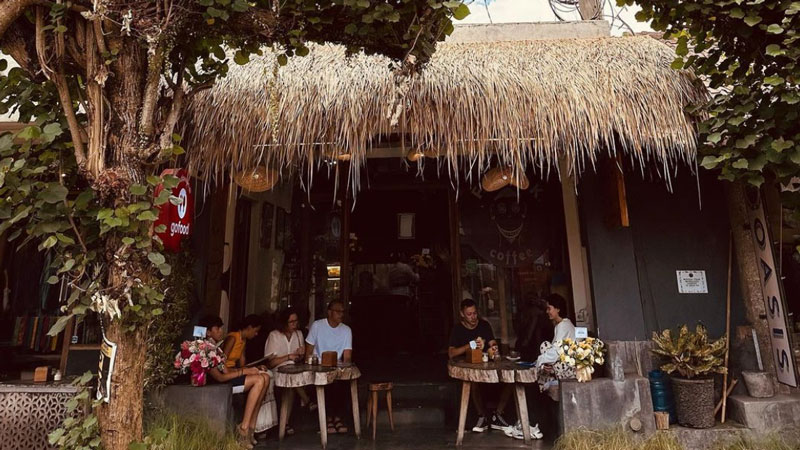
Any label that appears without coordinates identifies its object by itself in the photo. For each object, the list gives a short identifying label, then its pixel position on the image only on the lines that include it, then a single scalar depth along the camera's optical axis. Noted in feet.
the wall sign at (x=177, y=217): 12.03
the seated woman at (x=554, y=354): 13.37
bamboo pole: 13.26
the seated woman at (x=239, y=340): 14.52
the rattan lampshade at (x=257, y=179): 14.02
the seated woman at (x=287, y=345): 15.65
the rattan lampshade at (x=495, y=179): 15.08
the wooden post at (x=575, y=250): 16.58
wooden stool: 14.44
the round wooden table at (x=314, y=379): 13.67
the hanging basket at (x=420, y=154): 13.07
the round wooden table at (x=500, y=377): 13.48
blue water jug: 13.30
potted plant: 12.60
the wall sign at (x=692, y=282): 15.16
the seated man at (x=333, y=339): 16.22
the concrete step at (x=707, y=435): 12.47
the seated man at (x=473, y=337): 15.24
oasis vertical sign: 13.09
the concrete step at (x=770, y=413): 12.50
